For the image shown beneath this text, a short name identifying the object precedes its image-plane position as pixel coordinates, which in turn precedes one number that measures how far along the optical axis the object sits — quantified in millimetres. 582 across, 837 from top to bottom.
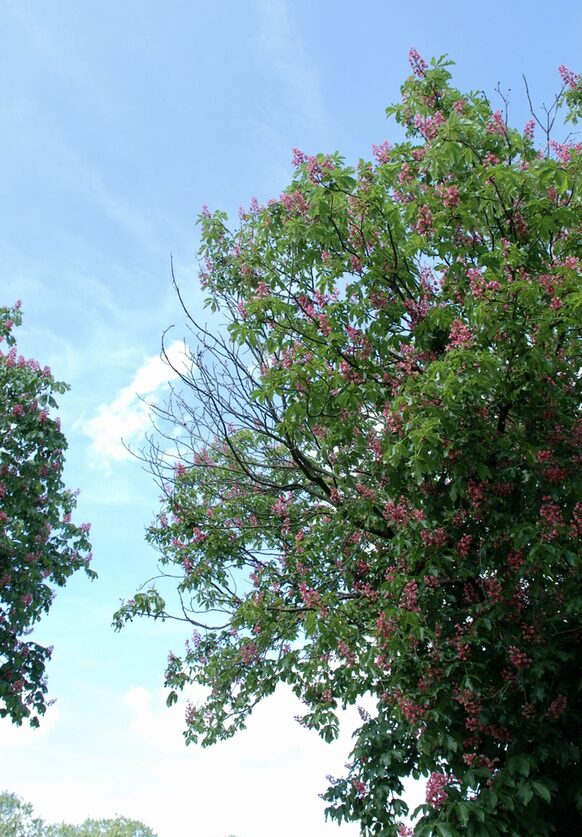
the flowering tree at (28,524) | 12547
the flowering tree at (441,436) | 5523
